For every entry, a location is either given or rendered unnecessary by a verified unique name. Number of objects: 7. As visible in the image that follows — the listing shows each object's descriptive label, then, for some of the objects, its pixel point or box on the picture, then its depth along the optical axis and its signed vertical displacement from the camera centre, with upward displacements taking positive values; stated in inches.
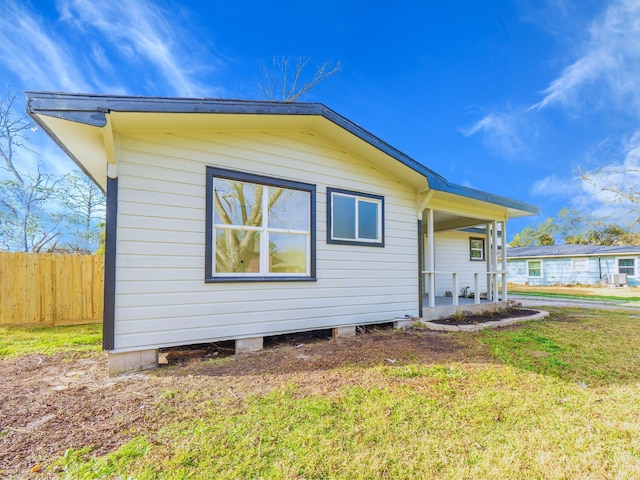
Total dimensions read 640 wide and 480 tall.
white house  142.7 +24.8
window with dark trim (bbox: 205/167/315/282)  171.2 +17.9
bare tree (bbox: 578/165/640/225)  751.1 +183.3
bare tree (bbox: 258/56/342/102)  454.0 +284.7
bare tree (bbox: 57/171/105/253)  599.2 +97.4
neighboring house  757.3 -26.1
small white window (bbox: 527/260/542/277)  896.9 -36.5
